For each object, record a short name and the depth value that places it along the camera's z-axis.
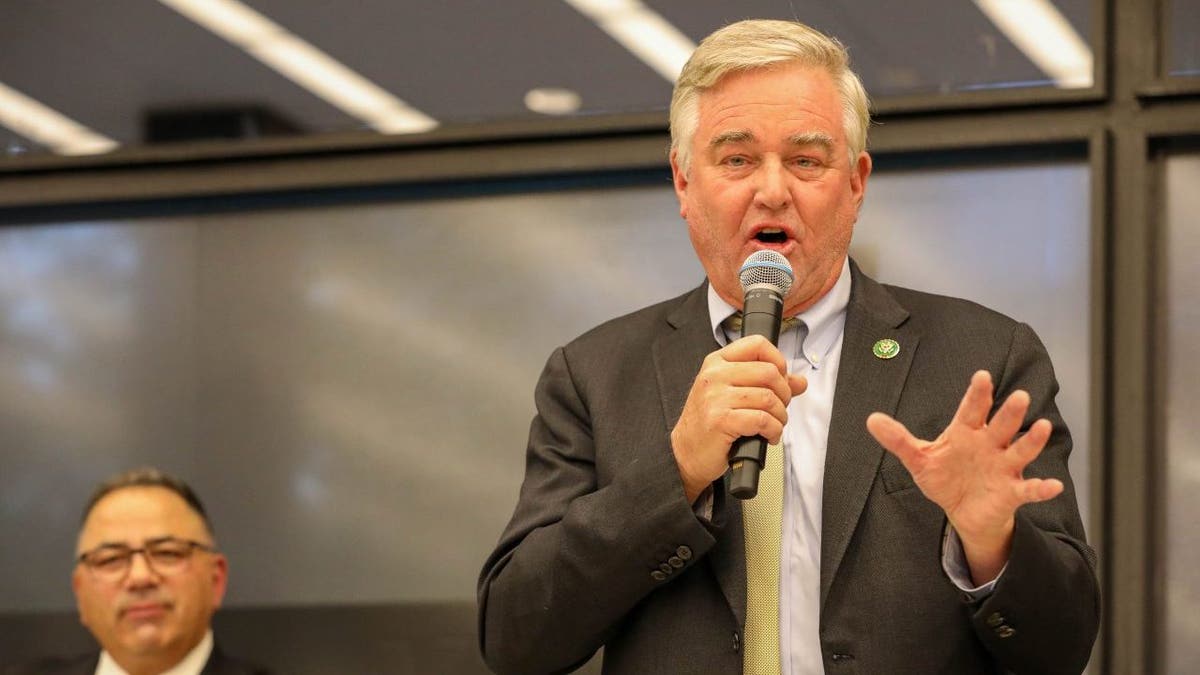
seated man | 8.05
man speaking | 4.42
